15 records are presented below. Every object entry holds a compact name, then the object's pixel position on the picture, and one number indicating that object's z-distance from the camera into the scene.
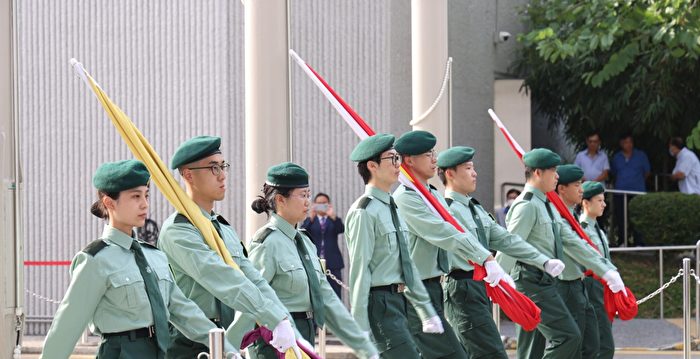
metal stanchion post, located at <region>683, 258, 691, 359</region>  16.67
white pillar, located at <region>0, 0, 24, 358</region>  11.09
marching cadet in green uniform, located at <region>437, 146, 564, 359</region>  13.21
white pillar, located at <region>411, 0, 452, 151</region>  18.49
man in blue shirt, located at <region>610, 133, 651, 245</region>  29.55
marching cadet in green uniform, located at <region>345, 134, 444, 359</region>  11.59
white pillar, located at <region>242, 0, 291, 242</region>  14.23
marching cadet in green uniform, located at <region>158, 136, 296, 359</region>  9.41
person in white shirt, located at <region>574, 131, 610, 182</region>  28.87
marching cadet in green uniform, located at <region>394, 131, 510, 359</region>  12.62
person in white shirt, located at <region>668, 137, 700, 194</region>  28.91
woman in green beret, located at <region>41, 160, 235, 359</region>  8.63
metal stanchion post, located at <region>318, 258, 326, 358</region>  17.36
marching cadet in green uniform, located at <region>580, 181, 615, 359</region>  15.99
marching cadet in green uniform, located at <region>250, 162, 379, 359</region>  10.52
